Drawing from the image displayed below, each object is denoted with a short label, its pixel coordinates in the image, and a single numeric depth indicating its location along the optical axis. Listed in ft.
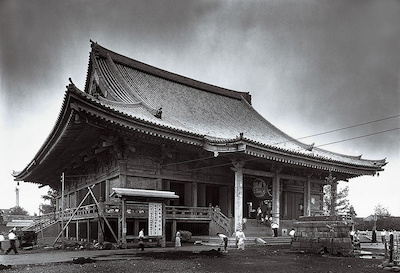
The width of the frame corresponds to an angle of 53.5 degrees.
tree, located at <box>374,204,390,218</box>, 232.67
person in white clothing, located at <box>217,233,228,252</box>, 58.60
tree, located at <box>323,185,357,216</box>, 182.78
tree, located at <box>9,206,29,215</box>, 260.23
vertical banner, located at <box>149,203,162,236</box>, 63.36
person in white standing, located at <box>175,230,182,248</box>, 64.28
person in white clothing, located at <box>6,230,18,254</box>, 60.08
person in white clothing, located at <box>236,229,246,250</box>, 64.18
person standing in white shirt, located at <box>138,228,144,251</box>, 59.31
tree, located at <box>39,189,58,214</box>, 195.55
